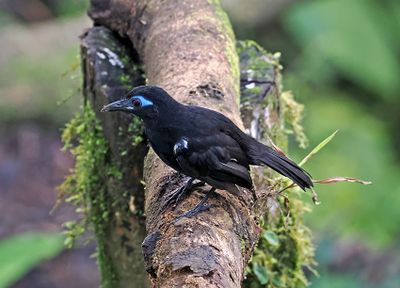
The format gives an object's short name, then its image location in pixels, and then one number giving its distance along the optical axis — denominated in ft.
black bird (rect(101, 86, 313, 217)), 19.42
